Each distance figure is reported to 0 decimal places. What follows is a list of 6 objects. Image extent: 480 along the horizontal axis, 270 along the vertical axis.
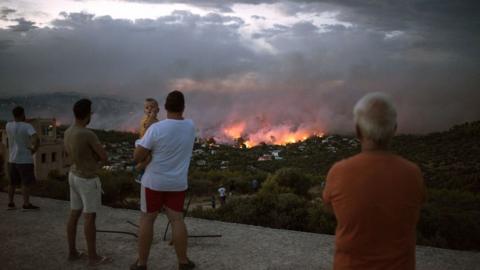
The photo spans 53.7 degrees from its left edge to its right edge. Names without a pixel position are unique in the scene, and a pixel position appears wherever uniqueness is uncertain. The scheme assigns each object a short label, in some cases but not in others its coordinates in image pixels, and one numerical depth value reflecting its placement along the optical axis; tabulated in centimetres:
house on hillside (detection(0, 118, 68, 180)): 3094
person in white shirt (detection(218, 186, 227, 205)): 1959
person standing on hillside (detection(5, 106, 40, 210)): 791
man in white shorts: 519
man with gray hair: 263
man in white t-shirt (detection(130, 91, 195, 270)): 461
